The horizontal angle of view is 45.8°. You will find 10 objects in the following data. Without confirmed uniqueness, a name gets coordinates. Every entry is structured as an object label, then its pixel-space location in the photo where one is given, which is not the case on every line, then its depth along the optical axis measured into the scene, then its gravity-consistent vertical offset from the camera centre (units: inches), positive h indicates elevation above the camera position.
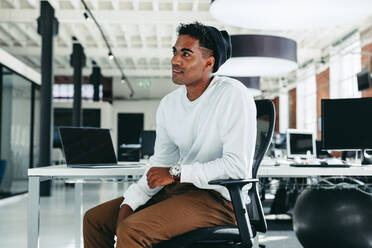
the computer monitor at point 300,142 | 245.3 -3.3
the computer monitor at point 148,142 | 251.6 -4.0
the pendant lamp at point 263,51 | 234.7 +46.2
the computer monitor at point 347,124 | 142.6 +4.1
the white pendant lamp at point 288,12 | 164.4 +49.5
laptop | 107.9 -3.3
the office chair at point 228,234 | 69.6 -15.9
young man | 70.2 -3.3
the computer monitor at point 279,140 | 373.7 -3.5
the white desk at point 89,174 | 96.7 -8.8
